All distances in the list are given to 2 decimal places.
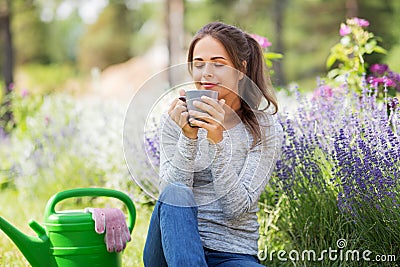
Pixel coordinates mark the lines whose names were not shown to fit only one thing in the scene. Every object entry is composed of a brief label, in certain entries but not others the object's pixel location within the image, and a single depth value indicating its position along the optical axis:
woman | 3.76
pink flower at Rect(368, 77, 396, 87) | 5.69
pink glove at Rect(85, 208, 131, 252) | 4.33
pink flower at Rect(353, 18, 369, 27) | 6.18
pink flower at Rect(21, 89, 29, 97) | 9.84
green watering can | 4.30
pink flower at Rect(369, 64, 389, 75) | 6.14
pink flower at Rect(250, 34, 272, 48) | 6.05
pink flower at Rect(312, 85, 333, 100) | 5.61
